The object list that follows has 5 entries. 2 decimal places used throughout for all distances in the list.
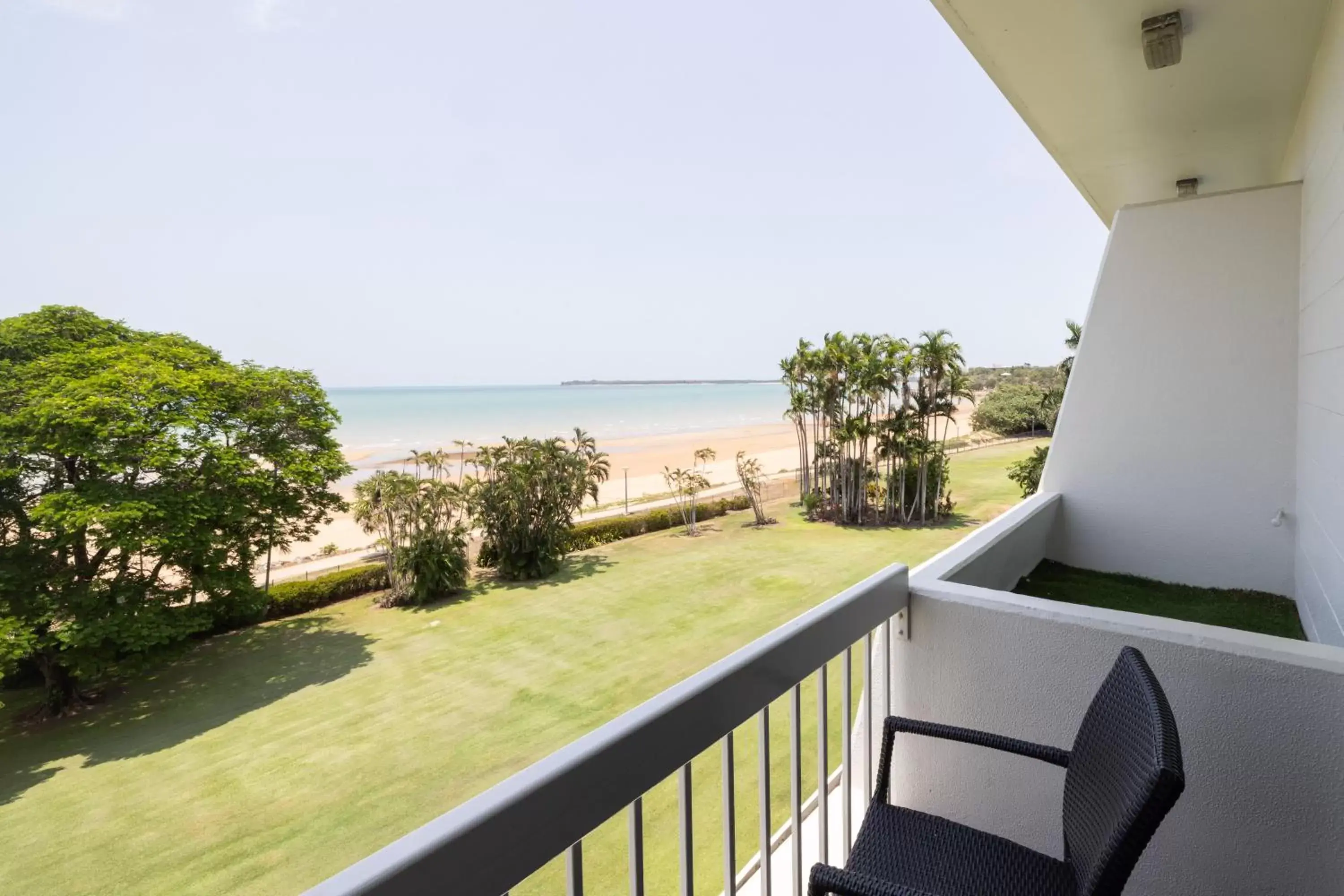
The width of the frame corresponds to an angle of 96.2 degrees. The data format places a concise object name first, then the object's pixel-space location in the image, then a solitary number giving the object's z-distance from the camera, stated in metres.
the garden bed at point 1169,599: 2.26
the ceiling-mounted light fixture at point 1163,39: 1.63
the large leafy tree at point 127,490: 8.34
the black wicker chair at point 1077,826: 0.68
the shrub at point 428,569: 10.80
